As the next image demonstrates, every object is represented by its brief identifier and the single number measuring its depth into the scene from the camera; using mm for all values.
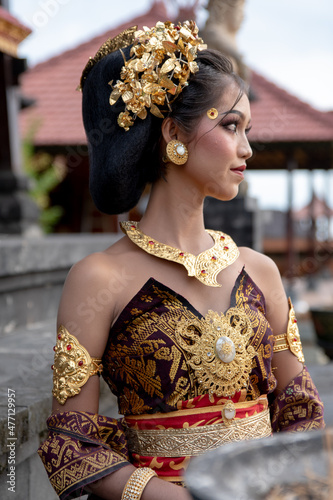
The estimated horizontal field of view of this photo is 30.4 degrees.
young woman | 1689
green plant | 10805
